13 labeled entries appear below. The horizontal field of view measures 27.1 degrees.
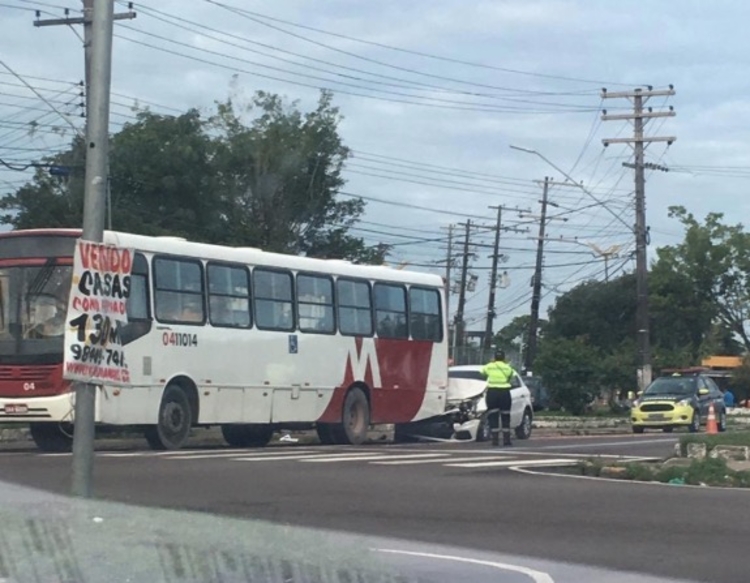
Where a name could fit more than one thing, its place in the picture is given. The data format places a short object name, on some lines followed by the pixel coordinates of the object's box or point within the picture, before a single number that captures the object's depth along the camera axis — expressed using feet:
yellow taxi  132.57
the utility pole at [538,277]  235.20
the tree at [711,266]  247.50
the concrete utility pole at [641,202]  181.57
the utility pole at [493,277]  251.39
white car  103.86
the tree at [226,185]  160.66
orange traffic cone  119.88
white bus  76.84
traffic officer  90.22
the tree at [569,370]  194.70
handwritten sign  34.60
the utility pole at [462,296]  264.31
